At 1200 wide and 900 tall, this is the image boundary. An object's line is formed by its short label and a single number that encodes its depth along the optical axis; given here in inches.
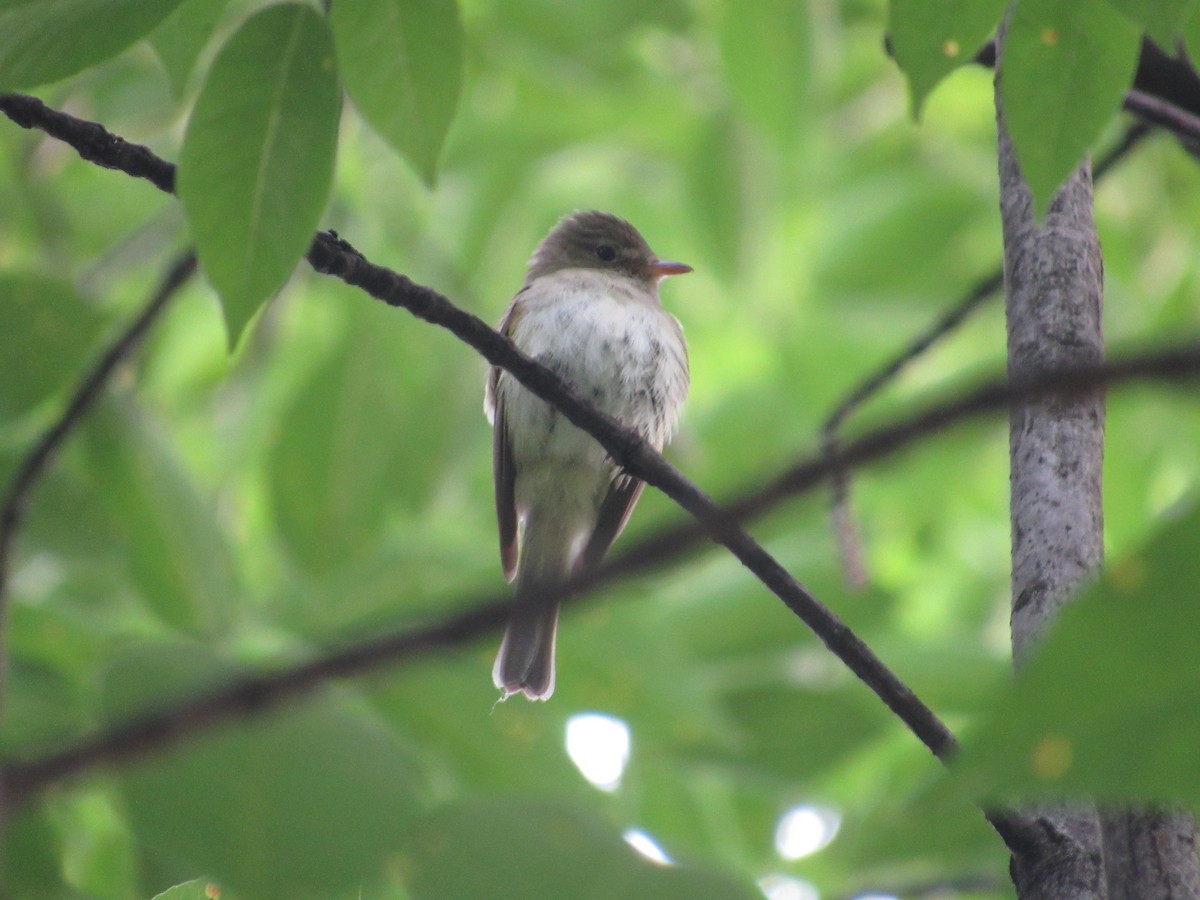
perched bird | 392.8
